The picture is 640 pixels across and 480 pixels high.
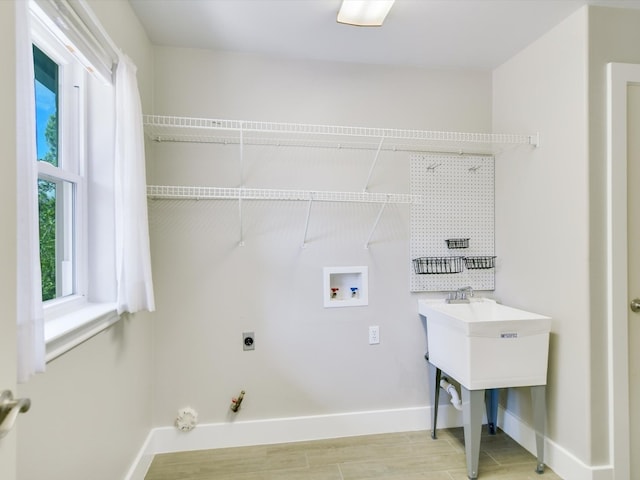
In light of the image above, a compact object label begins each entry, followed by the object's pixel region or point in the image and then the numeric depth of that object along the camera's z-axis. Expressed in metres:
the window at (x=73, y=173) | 1.18
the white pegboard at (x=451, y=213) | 2.31
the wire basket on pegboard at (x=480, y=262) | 2.35
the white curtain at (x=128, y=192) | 1.45
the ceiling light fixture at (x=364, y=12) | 1.63
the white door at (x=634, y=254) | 1.72
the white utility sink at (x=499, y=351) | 1.76
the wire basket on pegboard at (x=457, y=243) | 2.31
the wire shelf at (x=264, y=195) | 2.02
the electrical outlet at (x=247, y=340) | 2.14
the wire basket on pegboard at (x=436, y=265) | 2.30
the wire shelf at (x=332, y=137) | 2.05
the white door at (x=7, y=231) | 0.67
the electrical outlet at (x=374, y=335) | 2.27
